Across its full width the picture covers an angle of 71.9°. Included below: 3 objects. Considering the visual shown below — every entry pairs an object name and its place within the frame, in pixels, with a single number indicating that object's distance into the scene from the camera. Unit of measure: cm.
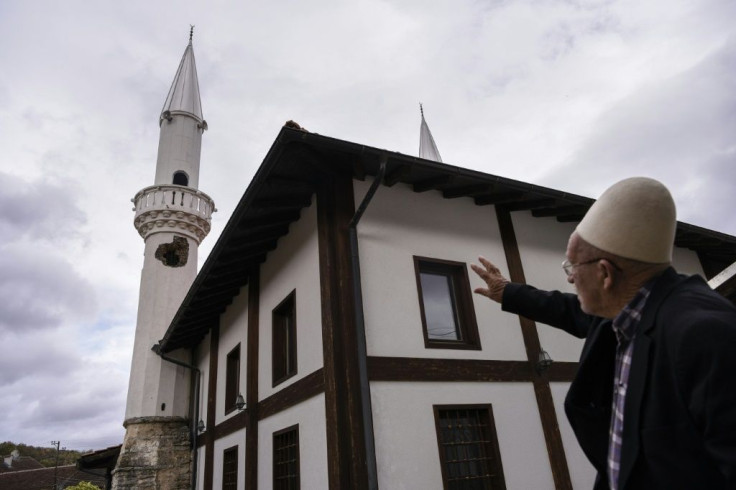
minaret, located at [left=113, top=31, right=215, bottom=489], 1295
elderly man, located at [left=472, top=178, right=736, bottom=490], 117
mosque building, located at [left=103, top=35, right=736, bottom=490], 582
